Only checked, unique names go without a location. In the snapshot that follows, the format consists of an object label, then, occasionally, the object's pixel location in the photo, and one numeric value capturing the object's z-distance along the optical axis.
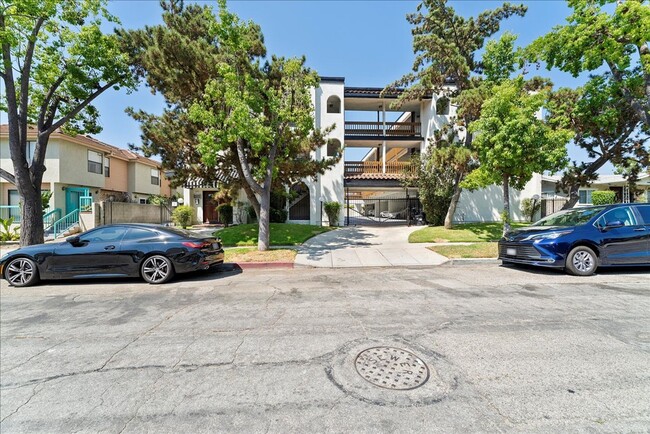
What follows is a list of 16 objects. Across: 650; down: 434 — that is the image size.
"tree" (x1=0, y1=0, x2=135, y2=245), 9.80
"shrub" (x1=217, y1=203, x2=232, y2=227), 18.00
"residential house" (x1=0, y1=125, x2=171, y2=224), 17.81
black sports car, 6.47
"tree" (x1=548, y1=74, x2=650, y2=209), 12.03
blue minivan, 6.64
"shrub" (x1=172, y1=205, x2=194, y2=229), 17.28
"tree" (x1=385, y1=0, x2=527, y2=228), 12.62
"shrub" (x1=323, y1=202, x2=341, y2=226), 17.97
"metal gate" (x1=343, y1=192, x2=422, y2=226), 19.51
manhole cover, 2.62
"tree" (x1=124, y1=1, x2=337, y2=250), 9.02
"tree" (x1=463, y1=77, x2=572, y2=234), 9.52
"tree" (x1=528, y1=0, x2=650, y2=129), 10.38
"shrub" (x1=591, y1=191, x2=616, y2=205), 21.67
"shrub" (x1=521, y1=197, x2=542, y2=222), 19.12
